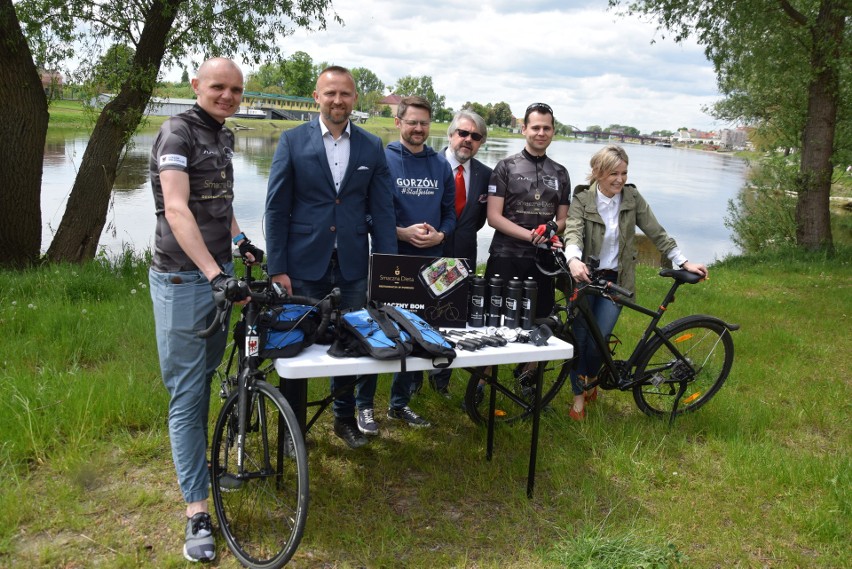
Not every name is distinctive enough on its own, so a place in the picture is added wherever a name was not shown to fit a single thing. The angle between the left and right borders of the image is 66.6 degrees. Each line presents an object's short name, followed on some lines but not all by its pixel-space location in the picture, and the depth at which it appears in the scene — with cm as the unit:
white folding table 270
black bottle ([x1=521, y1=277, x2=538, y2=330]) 353
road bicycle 261
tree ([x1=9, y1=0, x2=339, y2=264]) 727
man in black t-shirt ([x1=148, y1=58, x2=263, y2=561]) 265
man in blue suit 344
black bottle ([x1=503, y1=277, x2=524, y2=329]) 350
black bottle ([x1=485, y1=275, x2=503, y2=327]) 354
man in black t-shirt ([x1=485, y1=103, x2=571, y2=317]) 422
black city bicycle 415
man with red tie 430
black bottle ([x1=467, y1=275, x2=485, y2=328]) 349
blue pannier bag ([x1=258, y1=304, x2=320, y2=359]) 275
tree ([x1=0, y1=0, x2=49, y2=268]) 683
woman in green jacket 416
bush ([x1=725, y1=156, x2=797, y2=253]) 1357
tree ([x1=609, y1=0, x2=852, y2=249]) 1027
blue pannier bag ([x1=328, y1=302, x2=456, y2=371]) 284
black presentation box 334
